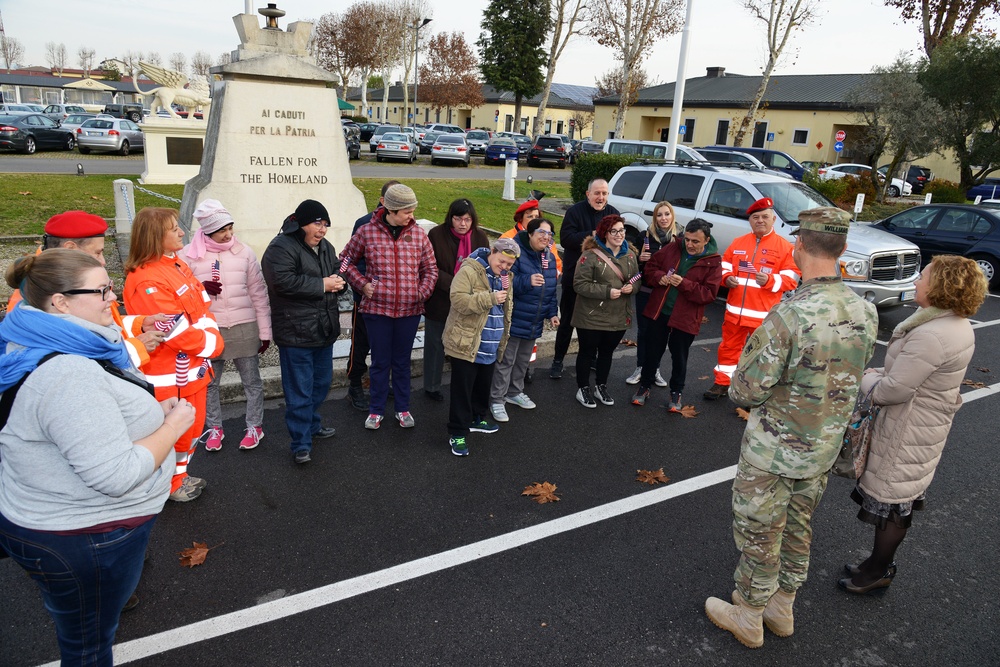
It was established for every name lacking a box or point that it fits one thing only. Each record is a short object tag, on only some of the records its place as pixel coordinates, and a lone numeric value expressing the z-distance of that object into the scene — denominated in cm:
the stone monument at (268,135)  782
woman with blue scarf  204
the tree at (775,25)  2852
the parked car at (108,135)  2567
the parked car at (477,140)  4066
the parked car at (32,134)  2445
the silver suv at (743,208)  944
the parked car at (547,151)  3634
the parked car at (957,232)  1284
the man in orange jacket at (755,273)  613
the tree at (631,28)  3291
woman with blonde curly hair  320
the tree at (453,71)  6328
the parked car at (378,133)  3239
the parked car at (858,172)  2962
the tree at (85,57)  13975
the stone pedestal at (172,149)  1529
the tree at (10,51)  12027
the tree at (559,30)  3775
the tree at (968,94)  2155
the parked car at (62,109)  3858
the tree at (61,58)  14395
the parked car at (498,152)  3478
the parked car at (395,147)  3072
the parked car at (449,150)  3183
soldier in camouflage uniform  286
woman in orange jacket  381
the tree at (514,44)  5175
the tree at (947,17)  2652
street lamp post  5649
